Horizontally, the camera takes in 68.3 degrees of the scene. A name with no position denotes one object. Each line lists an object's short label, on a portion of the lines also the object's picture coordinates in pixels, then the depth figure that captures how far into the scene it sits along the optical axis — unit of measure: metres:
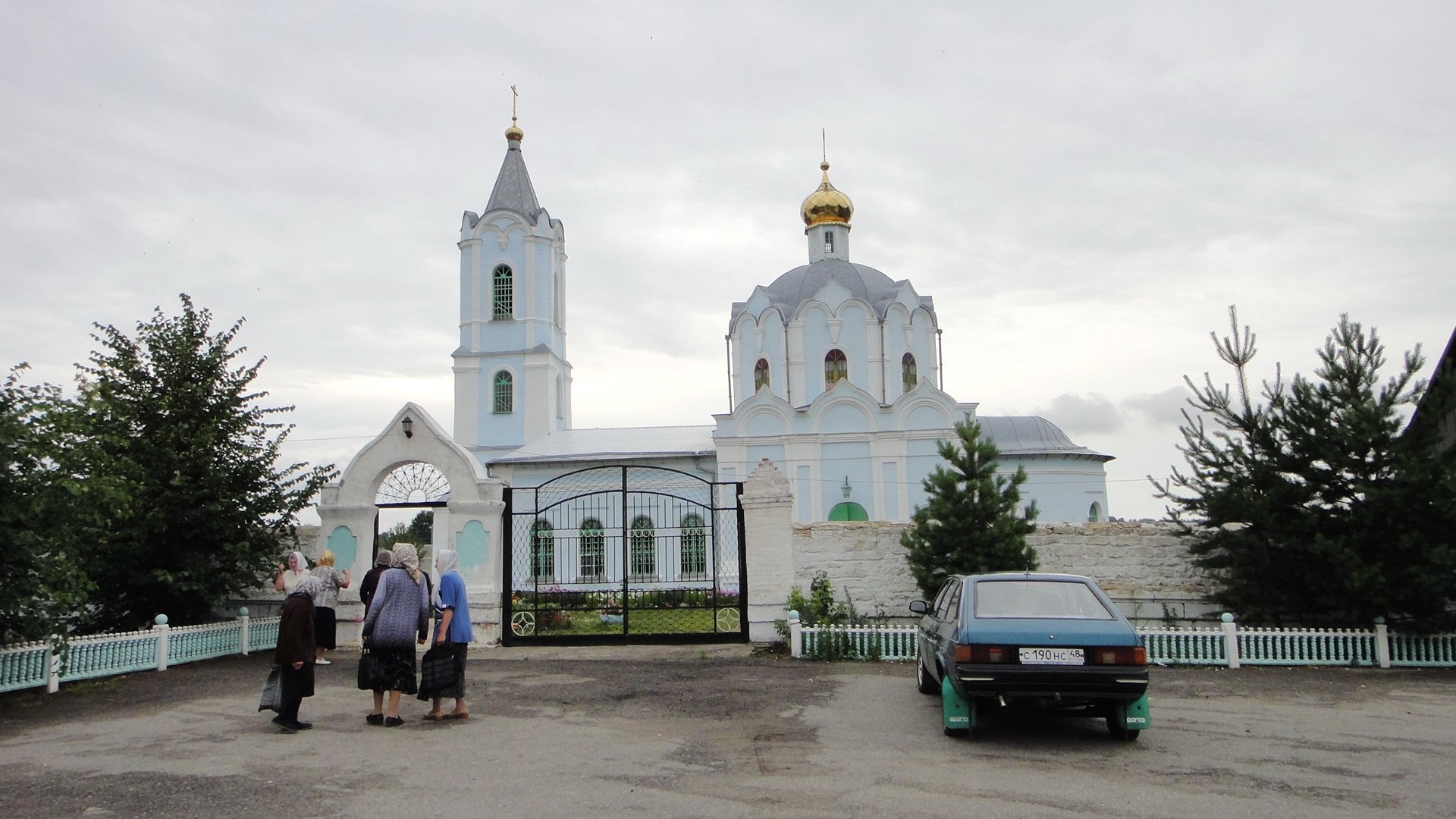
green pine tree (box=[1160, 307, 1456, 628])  12.05
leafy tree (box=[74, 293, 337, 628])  13.21
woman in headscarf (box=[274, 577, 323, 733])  8.38
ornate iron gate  14.62
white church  30.09
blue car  7.43
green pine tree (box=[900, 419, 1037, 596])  13.61
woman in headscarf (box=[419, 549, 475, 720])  8.77
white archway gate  14.57
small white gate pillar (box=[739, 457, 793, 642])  14.39
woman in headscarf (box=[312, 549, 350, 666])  12.08
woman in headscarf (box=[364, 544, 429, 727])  8.58
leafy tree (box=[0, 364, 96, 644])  9.10
